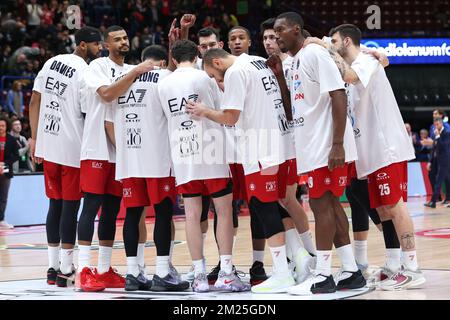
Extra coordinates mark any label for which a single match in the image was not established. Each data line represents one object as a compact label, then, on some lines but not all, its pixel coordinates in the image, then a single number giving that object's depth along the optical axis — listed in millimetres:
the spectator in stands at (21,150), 15891
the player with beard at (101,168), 7605
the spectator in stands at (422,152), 23050
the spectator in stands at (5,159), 14539
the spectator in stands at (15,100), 17922
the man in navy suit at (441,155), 17391
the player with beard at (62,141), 7859
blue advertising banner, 25016
